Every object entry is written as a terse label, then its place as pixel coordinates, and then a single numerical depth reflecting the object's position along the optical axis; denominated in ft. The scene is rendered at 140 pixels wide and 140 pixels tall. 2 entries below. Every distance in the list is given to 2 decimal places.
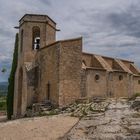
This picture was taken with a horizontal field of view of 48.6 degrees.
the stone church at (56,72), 48.92
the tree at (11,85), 62.70
